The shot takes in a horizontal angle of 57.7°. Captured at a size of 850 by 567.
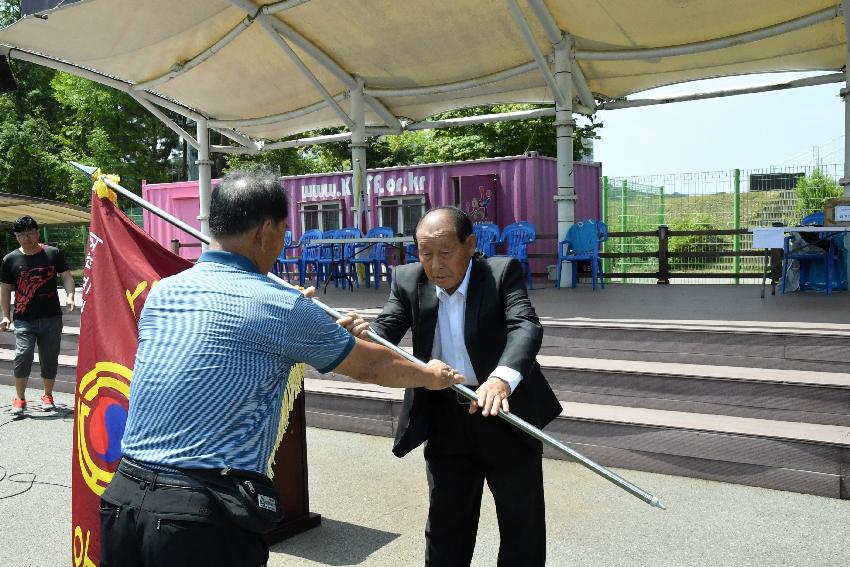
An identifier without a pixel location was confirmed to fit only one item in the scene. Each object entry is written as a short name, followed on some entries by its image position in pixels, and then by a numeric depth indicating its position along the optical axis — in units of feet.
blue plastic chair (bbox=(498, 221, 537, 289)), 37.93
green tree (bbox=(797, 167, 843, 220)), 54.15
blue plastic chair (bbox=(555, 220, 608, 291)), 36.17
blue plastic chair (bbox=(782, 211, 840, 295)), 30.91
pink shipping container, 47.11
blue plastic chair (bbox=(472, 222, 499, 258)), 38.42
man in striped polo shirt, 6.32
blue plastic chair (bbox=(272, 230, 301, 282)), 47.27
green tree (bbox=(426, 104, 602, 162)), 90.63
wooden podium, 14.25
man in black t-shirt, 24.71
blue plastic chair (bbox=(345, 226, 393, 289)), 42.22
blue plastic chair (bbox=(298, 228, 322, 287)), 44.27
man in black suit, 9.25
